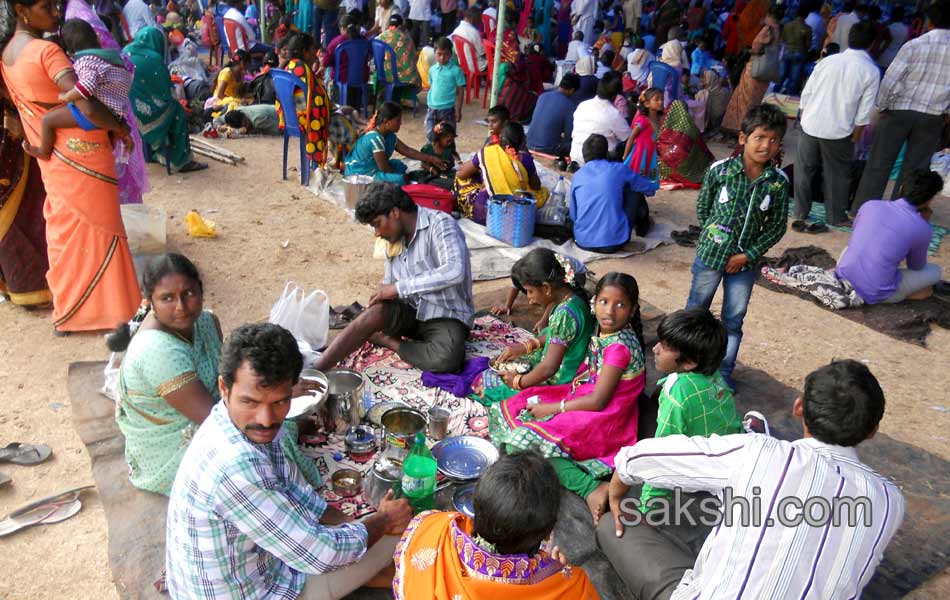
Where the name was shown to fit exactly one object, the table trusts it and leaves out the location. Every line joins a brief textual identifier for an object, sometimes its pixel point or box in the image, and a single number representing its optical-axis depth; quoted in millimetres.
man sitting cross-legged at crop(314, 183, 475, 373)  3639
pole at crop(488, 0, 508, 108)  8078
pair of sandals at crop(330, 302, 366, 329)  4314
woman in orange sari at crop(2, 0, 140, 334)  3438
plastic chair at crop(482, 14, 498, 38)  11070
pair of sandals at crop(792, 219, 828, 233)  6500
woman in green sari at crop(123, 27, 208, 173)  6215
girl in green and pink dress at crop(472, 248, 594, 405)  3285
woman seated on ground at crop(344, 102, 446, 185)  6141
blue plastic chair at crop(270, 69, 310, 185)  6438
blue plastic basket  5719
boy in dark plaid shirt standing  3436
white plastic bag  3701
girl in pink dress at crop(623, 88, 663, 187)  6406
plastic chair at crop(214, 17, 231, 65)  10844
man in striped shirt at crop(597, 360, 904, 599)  1670
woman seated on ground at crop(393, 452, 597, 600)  1677
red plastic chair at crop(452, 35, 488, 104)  9656
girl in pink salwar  2979
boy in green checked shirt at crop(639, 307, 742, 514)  2492
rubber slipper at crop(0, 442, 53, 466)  3068
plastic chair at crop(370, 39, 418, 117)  9023
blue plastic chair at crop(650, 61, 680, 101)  8984
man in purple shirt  4734
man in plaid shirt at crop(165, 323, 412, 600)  1774
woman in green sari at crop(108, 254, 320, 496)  2445
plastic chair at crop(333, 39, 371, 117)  8695
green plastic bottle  2586
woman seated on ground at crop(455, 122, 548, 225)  5871
